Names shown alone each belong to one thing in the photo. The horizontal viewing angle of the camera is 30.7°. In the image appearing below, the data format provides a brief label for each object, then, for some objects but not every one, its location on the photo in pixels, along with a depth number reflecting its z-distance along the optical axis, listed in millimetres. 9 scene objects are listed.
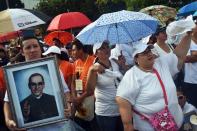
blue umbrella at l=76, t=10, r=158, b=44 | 4275
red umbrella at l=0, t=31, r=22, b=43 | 9944
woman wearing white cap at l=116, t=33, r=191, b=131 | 3479
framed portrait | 3151
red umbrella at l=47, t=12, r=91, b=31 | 7628
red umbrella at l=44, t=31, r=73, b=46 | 7886
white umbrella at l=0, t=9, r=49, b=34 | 5368
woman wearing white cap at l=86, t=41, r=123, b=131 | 4143
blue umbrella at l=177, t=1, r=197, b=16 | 8844
